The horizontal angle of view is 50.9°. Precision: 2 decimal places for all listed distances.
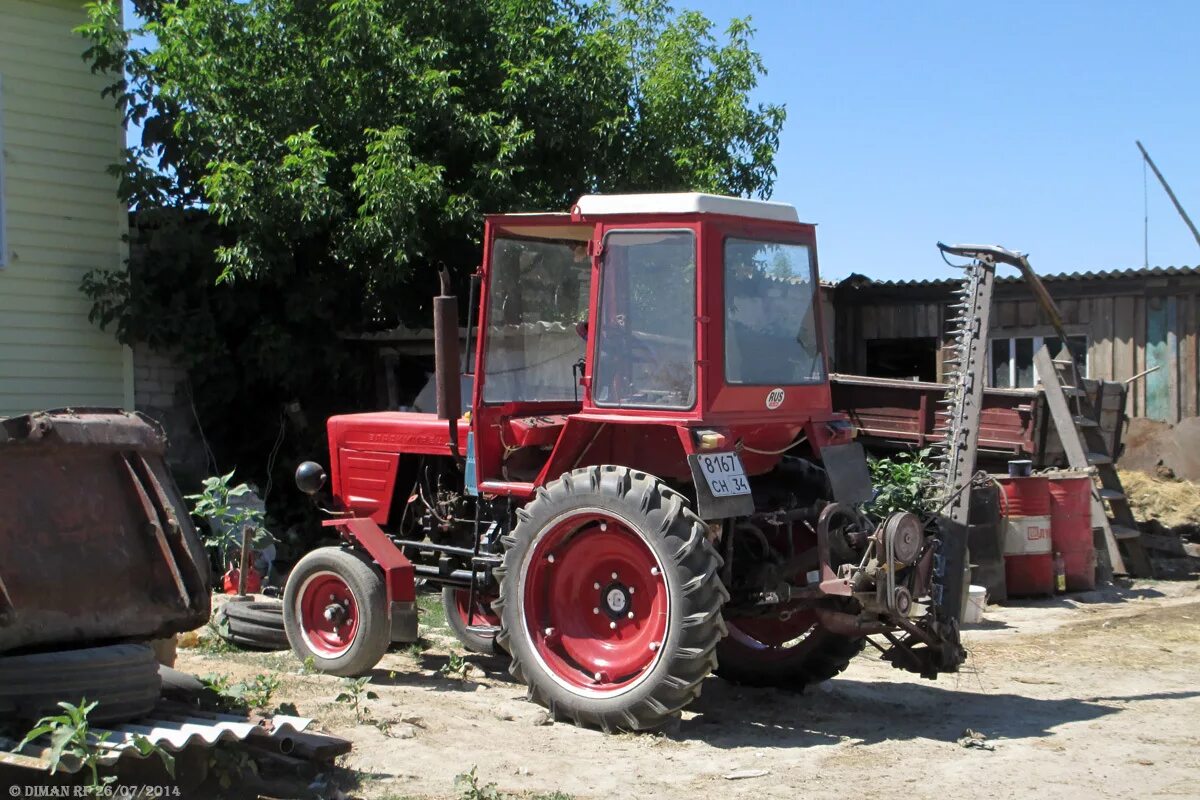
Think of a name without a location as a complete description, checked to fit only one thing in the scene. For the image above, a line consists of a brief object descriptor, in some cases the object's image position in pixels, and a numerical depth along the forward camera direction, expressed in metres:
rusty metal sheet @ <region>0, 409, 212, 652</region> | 4.51
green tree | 11.14
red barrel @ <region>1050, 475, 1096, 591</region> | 11.11
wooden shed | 14.20
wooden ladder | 11.63
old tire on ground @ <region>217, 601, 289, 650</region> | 8.05
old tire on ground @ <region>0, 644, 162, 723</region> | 4.36
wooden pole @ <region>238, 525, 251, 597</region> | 8.83
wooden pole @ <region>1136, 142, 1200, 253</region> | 14.78
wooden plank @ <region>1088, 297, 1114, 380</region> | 14.57
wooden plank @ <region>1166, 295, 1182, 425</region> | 14.17
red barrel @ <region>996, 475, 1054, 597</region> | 10.84
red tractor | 6.14
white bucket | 9.57
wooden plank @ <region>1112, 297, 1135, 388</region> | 14.44
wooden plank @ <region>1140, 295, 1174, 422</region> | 14.27
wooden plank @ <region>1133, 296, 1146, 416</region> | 14.37
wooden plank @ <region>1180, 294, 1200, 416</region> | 14.05
